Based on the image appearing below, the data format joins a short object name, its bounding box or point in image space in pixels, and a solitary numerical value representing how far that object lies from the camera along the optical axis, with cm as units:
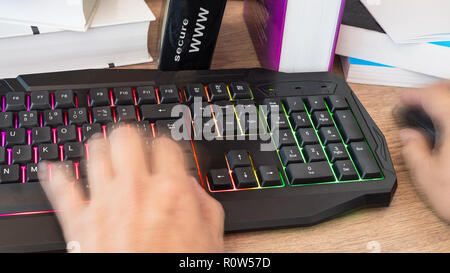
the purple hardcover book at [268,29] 64
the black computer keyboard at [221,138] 48
